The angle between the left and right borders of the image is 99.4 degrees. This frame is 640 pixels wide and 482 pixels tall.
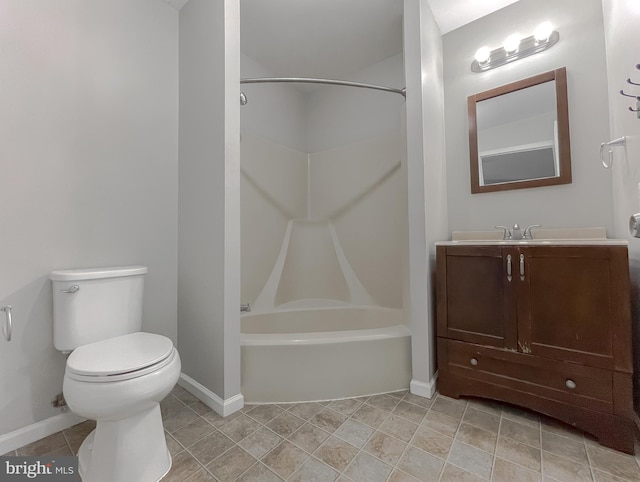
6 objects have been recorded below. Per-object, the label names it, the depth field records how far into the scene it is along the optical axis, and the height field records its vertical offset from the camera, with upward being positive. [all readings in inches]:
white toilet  36.2 -17.0
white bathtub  58.6 -25.8
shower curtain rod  67.6 +42.7
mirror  63.9 +28.1
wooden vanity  44.6 -16.0
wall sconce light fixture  65.6 +49.7
